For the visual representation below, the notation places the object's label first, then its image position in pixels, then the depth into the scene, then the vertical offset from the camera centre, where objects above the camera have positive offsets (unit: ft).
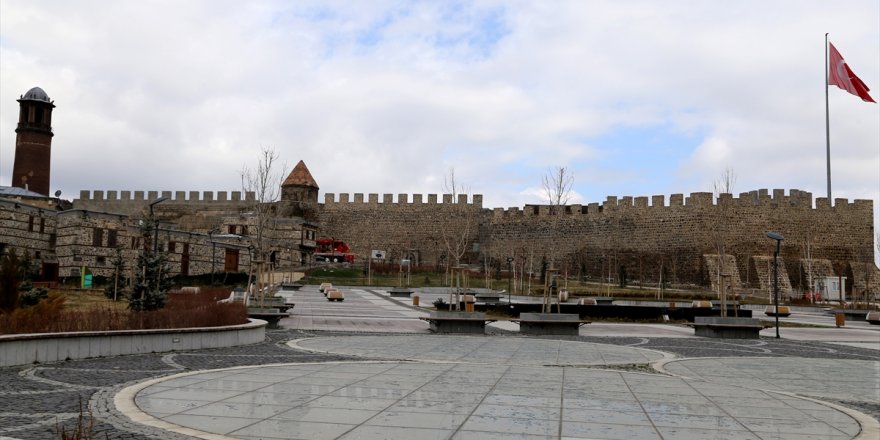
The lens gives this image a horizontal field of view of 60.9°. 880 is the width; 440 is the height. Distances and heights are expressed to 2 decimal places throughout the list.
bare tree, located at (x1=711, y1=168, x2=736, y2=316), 137.39 +9.86
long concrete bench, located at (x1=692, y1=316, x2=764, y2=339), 50.39 -3.26
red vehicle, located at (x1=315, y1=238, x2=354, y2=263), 169.70 +4.50
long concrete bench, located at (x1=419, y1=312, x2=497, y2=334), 49.65 -3.22
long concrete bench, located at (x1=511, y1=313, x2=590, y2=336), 50.57 -3.26
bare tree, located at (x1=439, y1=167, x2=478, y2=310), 169.58 +11.76
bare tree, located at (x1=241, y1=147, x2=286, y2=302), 77.76 +8.34
